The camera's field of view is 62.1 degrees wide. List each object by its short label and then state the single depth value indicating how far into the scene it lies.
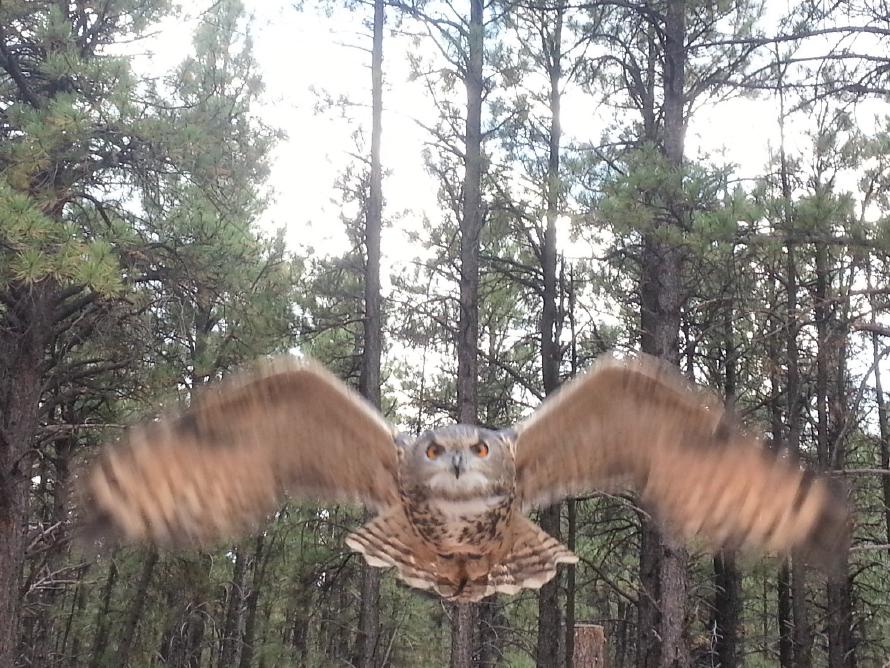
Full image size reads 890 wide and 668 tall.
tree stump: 5.53
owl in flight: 3.29
